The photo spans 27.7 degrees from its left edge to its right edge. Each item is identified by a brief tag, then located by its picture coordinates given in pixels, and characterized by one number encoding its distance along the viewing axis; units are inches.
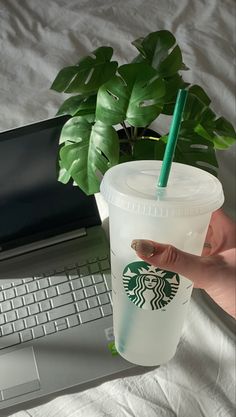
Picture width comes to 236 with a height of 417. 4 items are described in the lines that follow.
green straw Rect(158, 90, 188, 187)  18.4
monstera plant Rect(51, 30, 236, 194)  24.5
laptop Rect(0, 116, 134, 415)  26.6
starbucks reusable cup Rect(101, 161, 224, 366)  19.1
